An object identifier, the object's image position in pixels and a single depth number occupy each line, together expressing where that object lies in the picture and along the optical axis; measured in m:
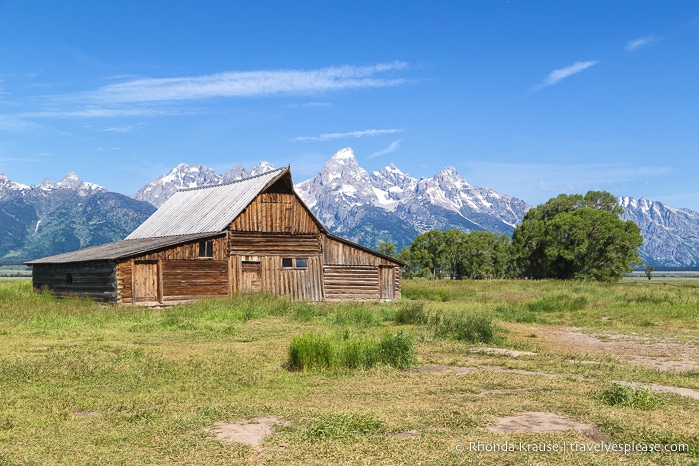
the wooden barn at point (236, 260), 32.00
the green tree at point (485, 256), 87.81
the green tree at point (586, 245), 70.06
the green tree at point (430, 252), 91.06
